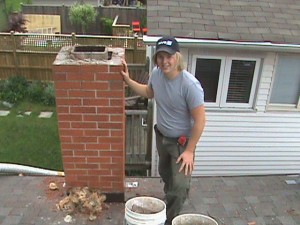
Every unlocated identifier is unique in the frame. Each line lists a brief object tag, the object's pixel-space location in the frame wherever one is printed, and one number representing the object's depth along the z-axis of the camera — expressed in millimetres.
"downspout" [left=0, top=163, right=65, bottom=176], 3619
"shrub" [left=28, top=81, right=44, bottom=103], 9961
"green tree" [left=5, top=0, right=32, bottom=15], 16609
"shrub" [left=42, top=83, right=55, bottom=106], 9828
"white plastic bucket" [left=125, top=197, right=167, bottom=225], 2307
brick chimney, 2512
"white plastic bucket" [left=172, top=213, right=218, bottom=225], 2426
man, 2354
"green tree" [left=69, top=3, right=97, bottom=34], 14992
